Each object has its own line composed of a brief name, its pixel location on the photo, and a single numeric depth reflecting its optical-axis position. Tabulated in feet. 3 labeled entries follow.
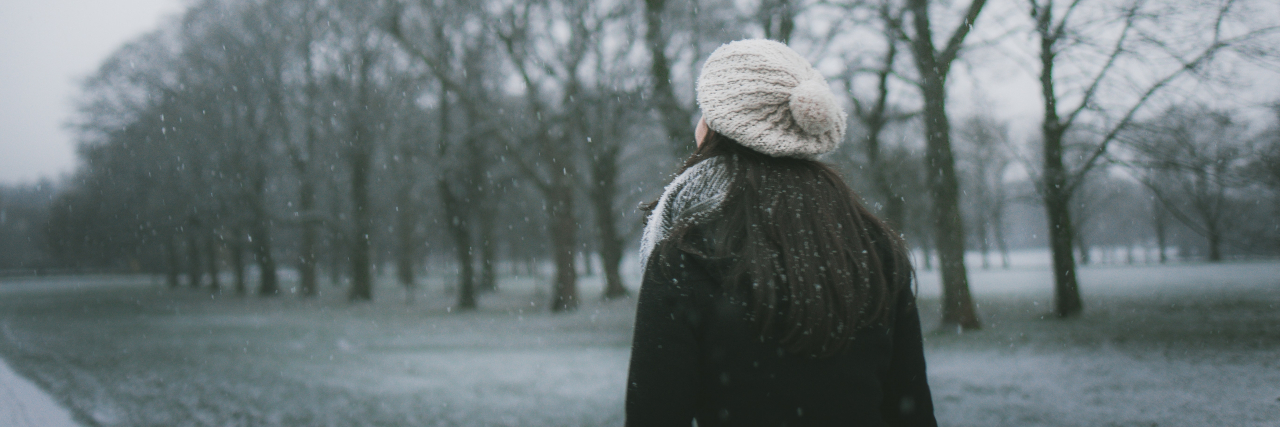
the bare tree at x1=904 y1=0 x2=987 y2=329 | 34.07
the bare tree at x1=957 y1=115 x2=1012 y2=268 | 64.69
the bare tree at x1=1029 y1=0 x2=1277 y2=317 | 26.32
